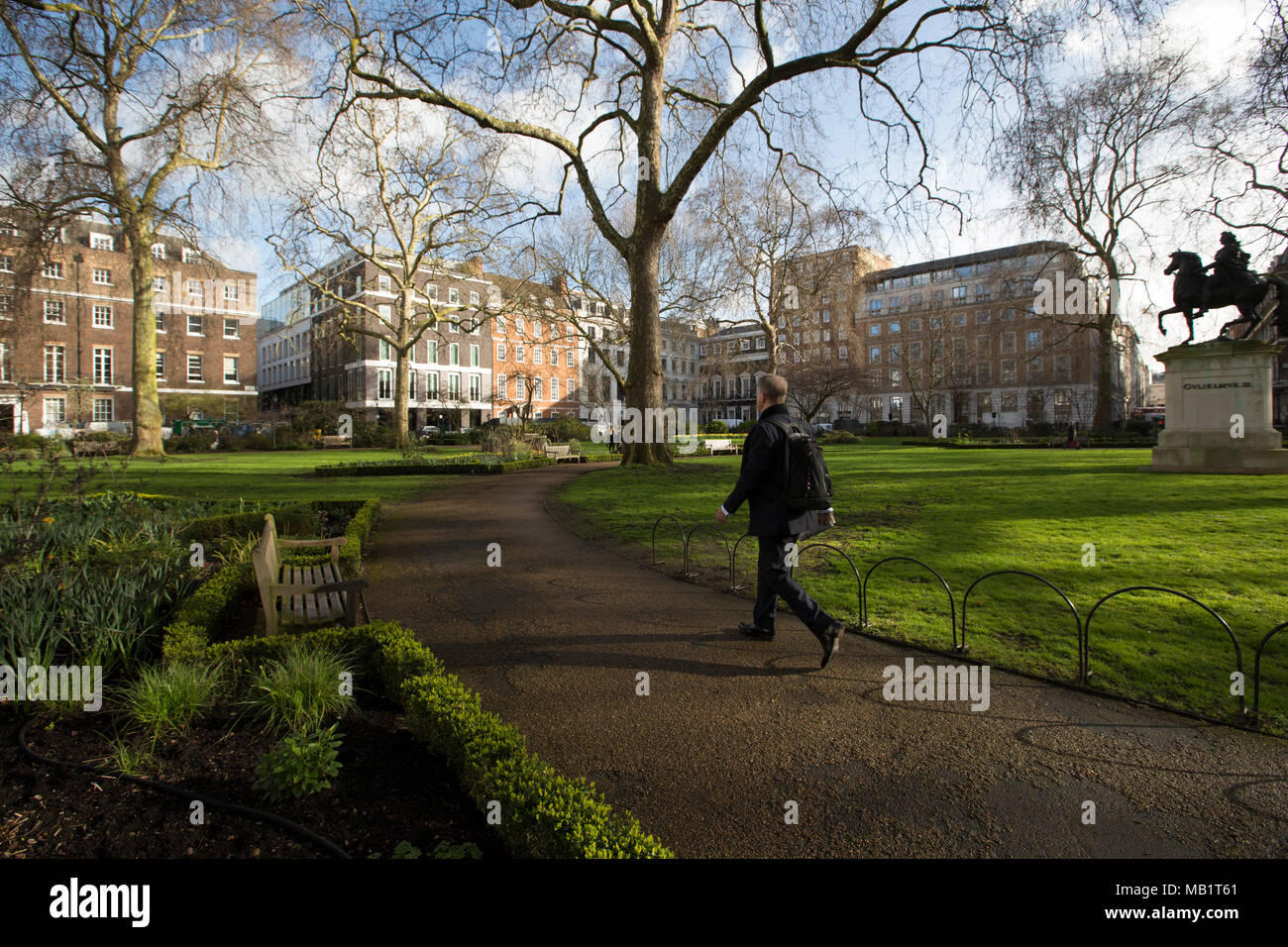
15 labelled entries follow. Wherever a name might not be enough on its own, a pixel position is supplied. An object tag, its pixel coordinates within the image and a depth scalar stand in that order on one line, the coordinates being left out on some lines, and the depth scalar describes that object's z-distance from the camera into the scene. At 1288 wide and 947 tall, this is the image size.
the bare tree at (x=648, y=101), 14.01
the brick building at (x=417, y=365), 56.25
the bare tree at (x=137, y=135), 18.64
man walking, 4.76
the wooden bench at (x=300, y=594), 4.45
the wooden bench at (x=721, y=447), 33.72
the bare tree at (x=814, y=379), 43.47
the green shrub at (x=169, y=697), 3.27
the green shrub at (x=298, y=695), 3.36
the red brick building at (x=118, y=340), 46.53
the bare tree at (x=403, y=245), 28.34
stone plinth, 15.65
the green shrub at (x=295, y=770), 2.80
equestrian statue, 16.05
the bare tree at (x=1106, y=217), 32.28
